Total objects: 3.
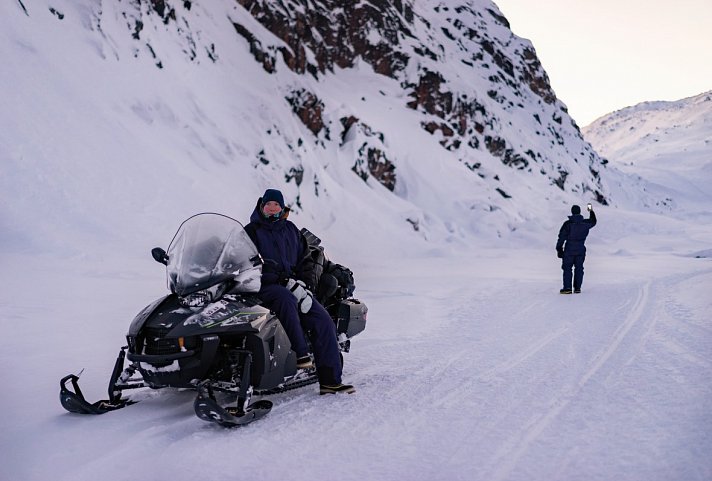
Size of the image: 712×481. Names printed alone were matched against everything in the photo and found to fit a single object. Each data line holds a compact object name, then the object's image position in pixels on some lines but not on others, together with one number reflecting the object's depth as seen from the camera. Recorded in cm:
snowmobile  370
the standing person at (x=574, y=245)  1188
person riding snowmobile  434
